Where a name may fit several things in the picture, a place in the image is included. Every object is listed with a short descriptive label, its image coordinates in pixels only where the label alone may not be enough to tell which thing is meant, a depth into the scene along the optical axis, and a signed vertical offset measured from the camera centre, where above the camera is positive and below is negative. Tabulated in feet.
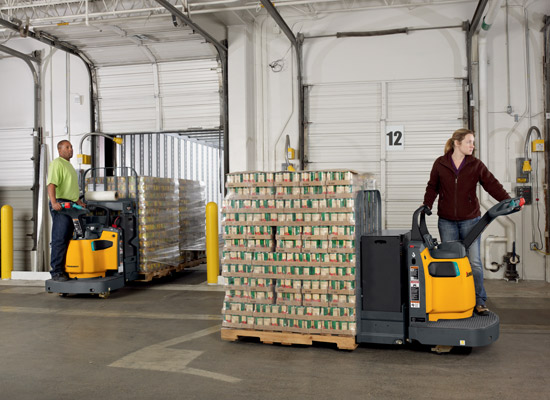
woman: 18.12 +0.55
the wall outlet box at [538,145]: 30.60 +3.52
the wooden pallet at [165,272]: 31.22 -4.04
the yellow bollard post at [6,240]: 34.68 -2.03
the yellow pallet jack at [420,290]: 16.17 -2.75
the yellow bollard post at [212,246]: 31.24 -2.33
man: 27.25 -0.36
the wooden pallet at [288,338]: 16.99 -4.46
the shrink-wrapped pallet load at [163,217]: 31.09 -0.59
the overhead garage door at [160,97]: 36.09 +8.02
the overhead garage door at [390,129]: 33.17 +5.04
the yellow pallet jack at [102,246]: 27.22 -2.05
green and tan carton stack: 17.12 -1.52
